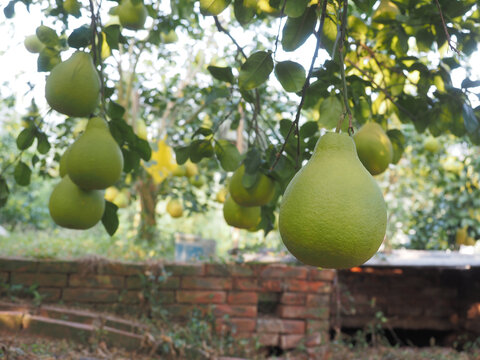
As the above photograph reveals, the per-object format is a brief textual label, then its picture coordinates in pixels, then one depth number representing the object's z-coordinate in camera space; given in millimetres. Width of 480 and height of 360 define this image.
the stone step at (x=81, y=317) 3051
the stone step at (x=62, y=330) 2725
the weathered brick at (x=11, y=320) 2701
